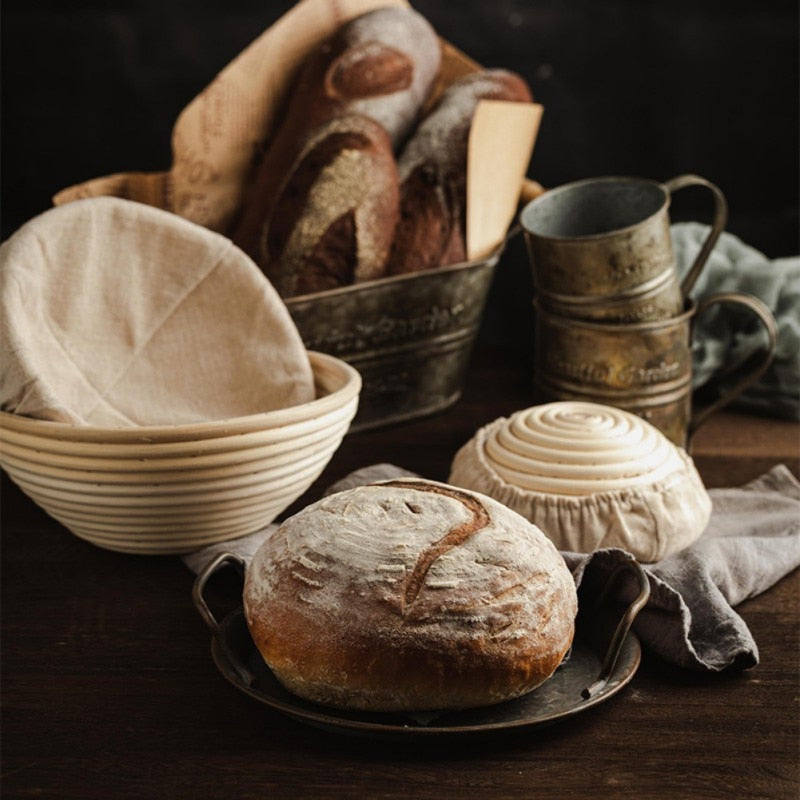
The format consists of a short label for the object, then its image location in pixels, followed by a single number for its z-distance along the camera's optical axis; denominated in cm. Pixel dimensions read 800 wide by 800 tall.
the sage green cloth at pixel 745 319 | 131
